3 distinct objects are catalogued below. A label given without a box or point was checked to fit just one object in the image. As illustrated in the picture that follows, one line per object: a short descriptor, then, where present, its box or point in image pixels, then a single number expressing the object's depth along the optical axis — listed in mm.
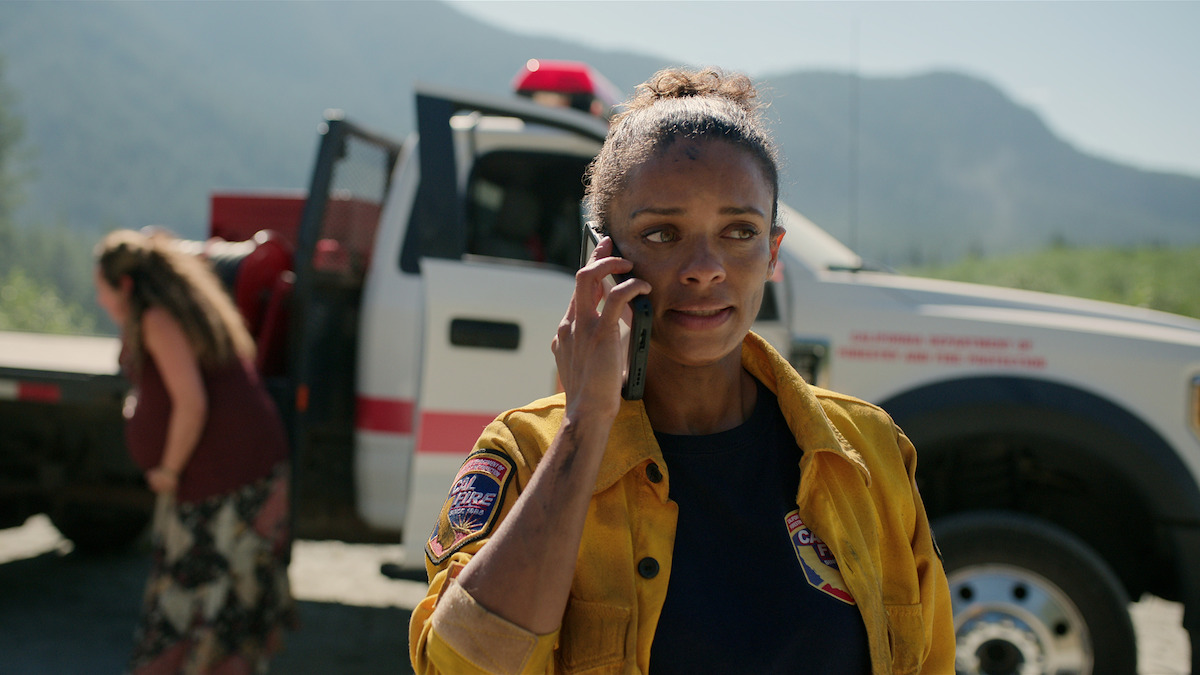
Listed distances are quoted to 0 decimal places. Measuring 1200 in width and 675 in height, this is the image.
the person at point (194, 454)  3195
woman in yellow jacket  1013
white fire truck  3102
